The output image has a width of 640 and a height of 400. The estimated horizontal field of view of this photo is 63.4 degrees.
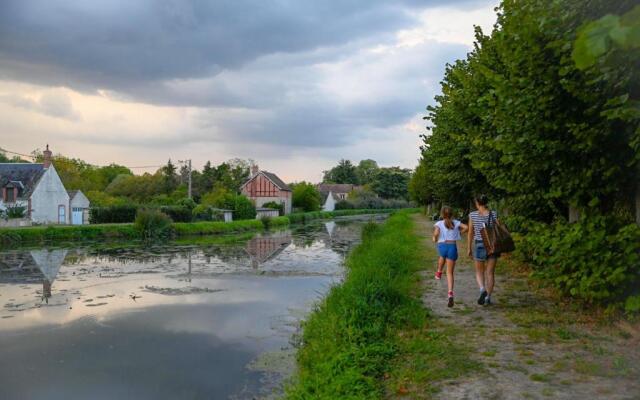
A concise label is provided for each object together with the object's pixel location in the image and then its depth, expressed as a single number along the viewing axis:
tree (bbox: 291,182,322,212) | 76.00
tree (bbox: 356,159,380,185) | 135.50
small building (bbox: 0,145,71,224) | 42.56
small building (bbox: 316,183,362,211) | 96.00
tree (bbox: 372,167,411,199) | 104.25
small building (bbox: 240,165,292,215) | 75.00
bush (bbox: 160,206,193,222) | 43.47
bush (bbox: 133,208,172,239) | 37.00
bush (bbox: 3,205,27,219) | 39.28
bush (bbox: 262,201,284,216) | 64.12
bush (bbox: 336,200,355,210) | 90.50
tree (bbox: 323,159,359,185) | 128.75
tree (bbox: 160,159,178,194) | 69.41
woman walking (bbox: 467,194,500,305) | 8.78
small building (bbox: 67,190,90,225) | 46.88
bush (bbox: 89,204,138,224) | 43.41
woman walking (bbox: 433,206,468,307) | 9.16
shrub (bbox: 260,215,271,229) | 51.05
